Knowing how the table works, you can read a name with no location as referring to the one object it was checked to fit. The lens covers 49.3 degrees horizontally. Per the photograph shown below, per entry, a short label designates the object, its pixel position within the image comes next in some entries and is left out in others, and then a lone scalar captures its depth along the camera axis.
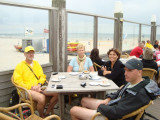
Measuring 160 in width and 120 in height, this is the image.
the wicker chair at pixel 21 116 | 1.54
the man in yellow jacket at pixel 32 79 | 2.95
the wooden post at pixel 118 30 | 7.50
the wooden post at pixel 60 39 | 4.39
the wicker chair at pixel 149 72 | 3.78
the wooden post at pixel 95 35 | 6.14
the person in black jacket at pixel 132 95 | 1.77
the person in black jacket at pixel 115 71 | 3.15
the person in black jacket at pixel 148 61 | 3.89
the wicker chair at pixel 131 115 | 1.81
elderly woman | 3.80
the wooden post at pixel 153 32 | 12.91
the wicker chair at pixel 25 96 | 2.84
